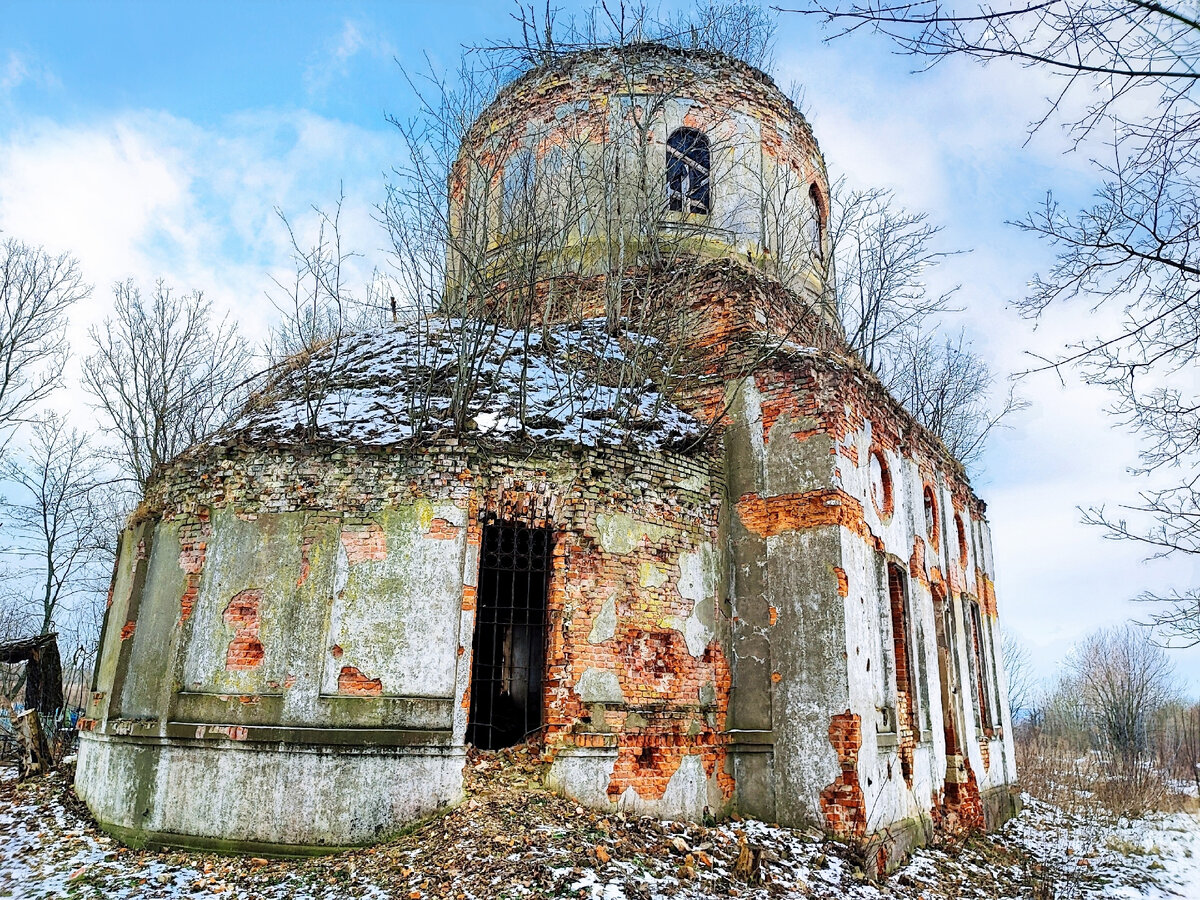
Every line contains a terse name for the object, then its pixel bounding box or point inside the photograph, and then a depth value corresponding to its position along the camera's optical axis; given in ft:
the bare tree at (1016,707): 132.98
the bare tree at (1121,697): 101.91
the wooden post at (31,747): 36.68
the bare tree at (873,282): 42.93
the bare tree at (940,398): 72.79
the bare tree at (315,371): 29.81
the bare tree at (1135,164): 13.10
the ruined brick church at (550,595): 25.88
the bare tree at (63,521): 81.10
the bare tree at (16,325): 68.44
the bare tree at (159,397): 64.13
